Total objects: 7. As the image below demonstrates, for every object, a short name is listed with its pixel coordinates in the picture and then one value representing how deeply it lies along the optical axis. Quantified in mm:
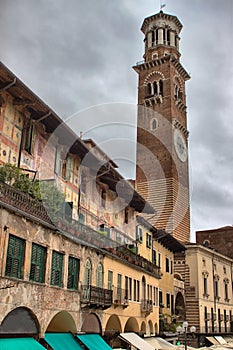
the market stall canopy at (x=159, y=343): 30266
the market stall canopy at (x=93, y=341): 20500
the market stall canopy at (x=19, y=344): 15034
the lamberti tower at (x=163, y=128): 53219
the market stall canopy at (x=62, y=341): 18203
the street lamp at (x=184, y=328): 26062
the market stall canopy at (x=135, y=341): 25188
